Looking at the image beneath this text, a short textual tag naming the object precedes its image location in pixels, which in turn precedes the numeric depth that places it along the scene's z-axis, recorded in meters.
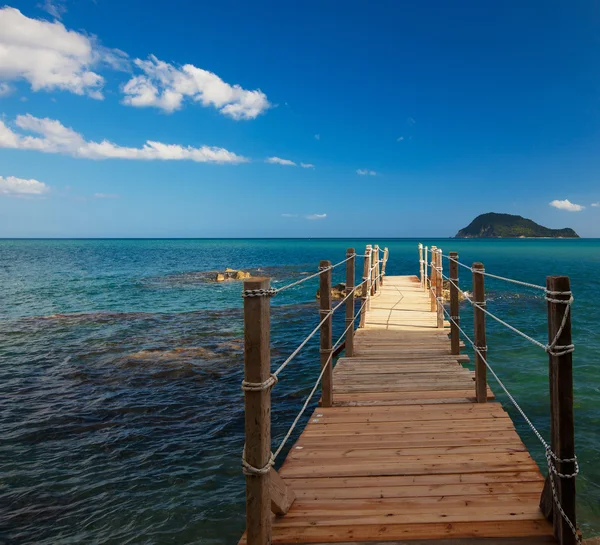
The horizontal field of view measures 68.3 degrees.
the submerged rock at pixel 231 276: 37.22
